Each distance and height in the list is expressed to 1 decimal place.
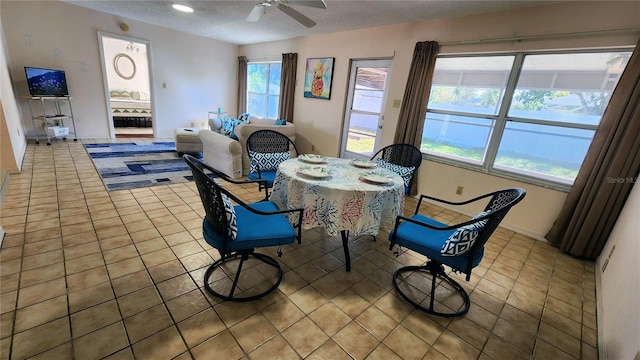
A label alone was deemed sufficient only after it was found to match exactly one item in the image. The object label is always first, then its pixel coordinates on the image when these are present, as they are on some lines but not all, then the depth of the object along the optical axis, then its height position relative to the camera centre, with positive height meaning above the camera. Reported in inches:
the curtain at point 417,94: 133.6 +9.8
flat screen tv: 169.0 -6.5
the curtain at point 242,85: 260.8 +8.3
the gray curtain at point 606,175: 88.0 -13.3
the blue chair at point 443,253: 58.2 -30.8
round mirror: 283.3 +14.8
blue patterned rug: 134.2 -47.1
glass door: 161.5 -0.1
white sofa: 144.8 -31.9
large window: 100.0 +6.2
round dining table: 70.5 -24.5
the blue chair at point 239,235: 56.2 -30.9
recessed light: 152.3 +44.2
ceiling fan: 88.5 +31.0
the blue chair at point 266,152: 104.2 -22.9
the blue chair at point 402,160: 109.5 -20.5
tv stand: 178.4 -27.5
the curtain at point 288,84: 205.9 +11.5
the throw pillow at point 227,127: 189.5 -24.4
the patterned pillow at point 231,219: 56.4 -26.1
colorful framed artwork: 184.2 +16.7
